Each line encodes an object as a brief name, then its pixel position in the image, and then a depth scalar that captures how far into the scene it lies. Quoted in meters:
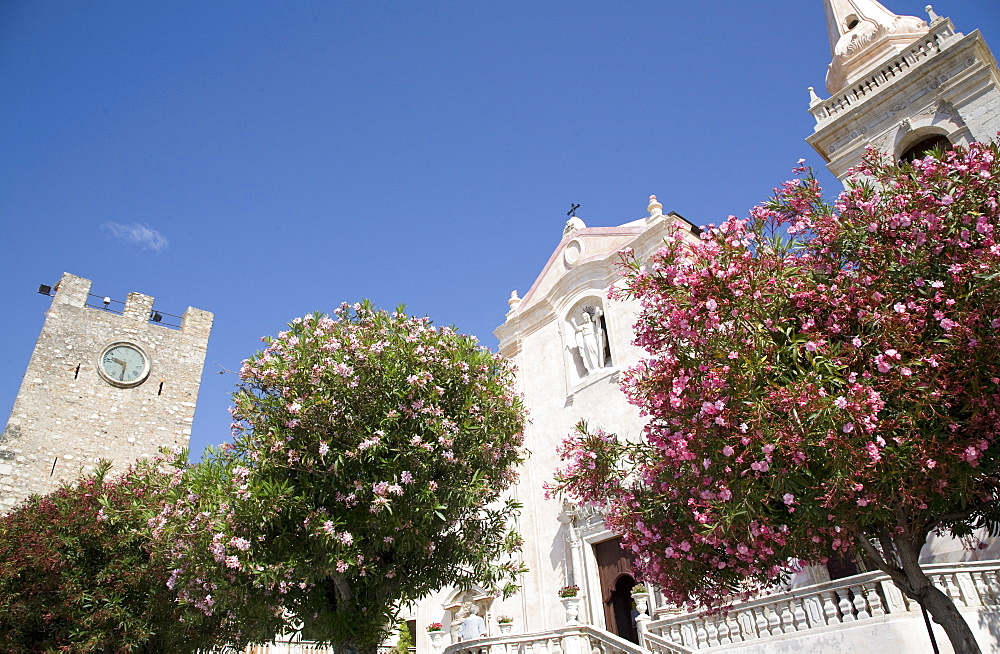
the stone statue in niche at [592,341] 18.08
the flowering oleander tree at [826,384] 5.66
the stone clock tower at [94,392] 23.19
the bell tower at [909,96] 13.66
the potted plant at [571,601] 11.84
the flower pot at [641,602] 12.52
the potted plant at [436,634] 14.55
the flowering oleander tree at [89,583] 12.31
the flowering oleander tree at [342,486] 8.97
